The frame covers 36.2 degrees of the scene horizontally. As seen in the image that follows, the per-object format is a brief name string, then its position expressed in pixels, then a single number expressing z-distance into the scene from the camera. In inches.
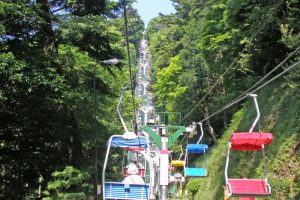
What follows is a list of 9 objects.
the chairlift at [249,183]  360.8
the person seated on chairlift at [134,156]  978.8
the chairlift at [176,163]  917.3
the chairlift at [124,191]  427.3
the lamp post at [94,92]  601.3
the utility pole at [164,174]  405.7
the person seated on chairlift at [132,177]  466.3
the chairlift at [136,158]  745.4
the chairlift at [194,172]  645.9
